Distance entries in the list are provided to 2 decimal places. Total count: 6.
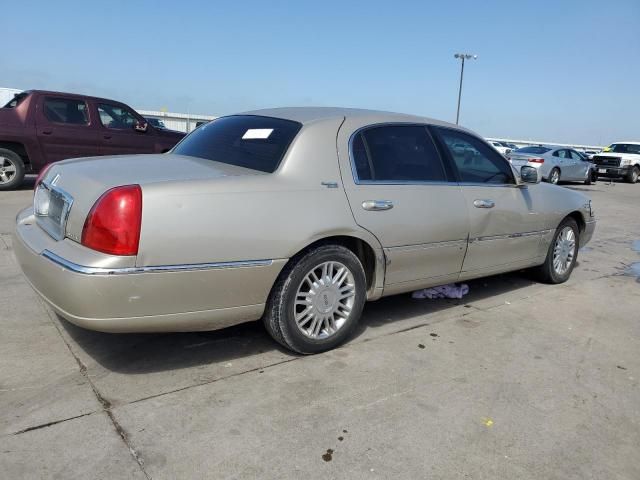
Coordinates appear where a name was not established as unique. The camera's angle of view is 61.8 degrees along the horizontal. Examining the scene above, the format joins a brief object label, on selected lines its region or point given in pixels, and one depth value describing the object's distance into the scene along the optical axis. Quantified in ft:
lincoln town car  8.61
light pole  147.33
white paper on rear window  11.38
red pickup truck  30.04
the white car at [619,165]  75.56
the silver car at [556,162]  59.31
